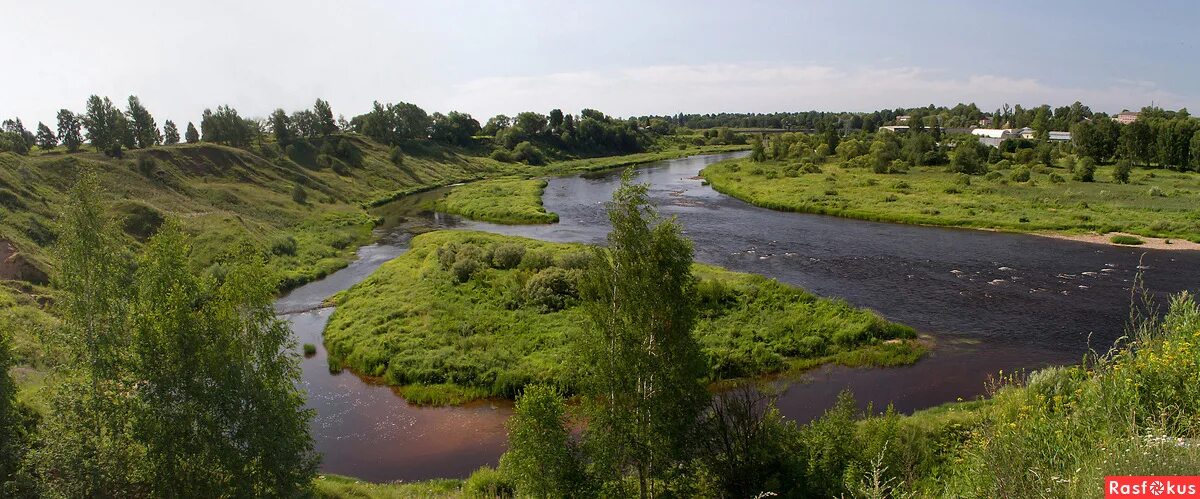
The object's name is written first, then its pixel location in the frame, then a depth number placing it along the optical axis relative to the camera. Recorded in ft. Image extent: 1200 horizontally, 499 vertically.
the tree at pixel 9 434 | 44.91
